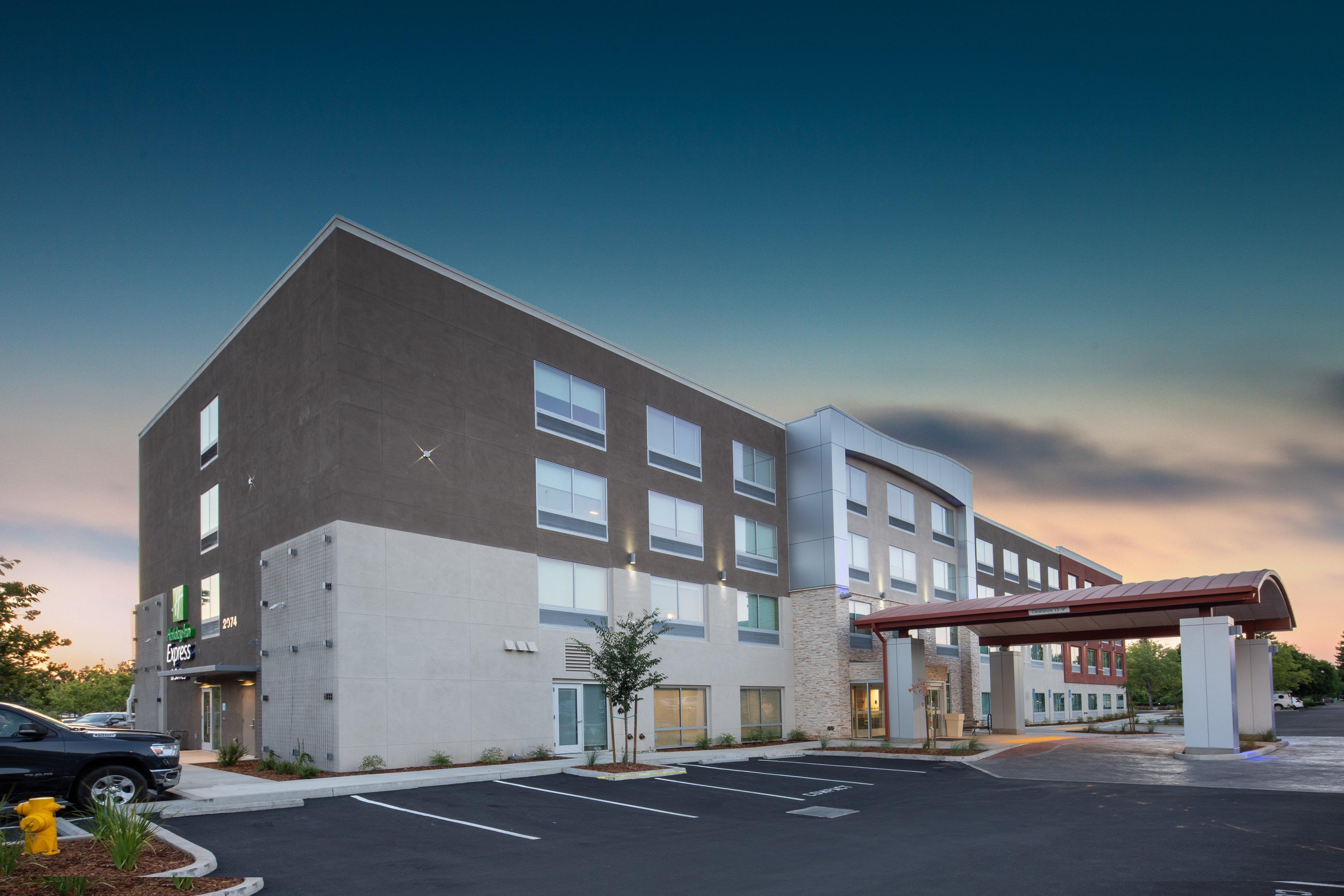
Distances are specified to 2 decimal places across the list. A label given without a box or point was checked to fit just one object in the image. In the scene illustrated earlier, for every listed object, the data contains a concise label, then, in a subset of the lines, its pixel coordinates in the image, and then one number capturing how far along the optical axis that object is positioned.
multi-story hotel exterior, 21.42
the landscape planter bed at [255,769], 19.61
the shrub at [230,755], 21.56
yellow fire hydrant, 8.62
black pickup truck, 12.95
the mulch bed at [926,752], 26.67
